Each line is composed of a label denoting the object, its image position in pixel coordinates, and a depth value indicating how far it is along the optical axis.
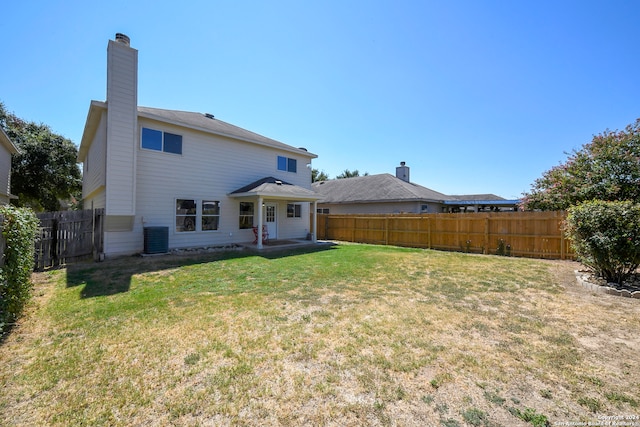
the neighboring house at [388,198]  19.00
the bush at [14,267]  3.69
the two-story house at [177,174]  8.87
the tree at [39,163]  17.90
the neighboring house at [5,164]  12.34
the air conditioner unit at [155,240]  9.77
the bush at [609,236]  5.92
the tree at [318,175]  47.08
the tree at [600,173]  9.91
